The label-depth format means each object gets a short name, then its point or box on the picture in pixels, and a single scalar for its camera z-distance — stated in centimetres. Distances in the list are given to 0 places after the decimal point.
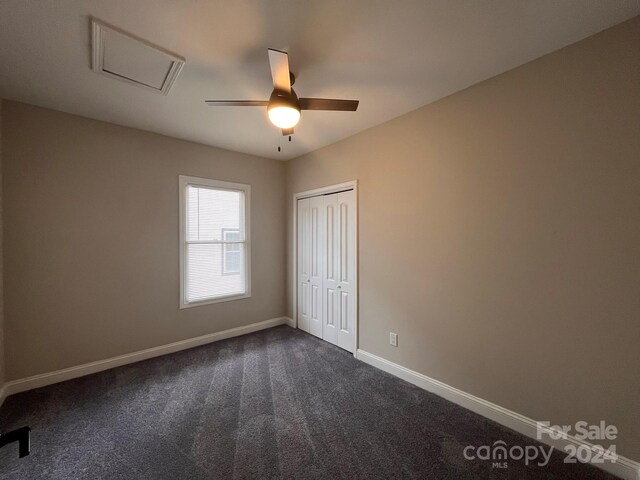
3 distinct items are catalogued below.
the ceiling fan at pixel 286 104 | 176
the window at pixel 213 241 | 346
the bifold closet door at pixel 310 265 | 379
